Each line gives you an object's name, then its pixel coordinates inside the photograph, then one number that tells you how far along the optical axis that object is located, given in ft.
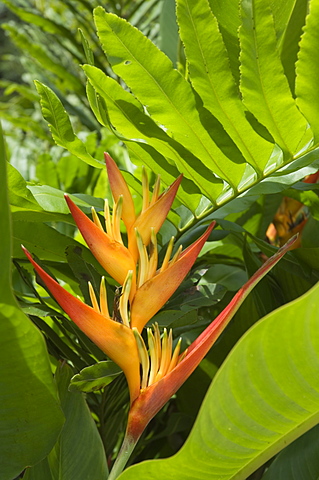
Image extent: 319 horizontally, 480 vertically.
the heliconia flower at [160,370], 3.06
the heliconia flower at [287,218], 4.11
